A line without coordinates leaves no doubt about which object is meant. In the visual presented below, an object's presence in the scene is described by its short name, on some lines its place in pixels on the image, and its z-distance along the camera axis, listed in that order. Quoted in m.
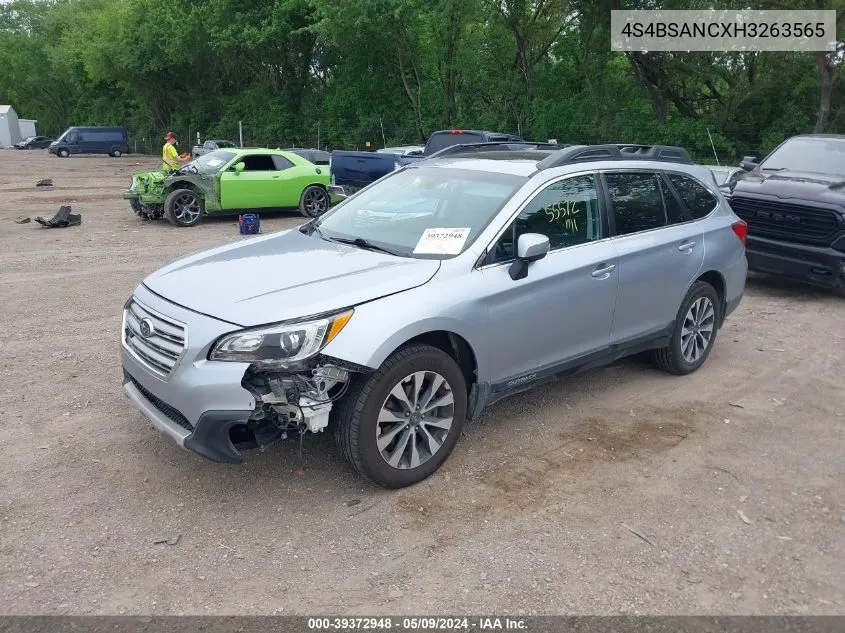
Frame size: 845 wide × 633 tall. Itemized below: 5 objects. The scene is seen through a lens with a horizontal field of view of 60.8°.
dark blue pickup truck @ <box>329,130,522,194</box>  14.20
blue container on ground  13.04
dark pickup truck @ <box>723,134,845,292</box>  8.06
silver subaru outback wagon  3.51
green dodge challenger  13.83
